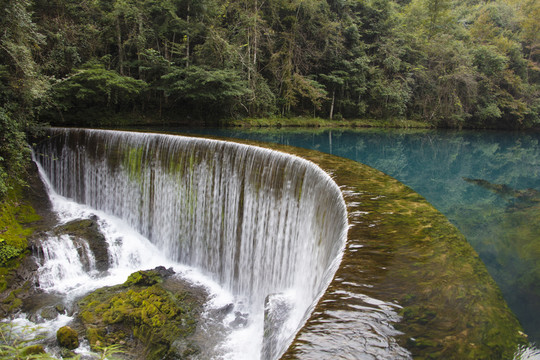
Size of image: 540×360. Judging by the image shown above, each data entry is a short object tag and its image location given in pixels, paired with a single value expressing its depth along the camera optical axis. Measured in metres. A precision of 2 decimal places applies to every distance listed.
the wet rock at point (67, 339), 5.21
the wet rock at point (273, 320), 3.83
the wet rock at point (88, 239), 7.63
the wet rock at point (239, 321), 5.88
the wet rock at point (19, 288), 5.99
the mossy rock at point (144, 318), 5.23
